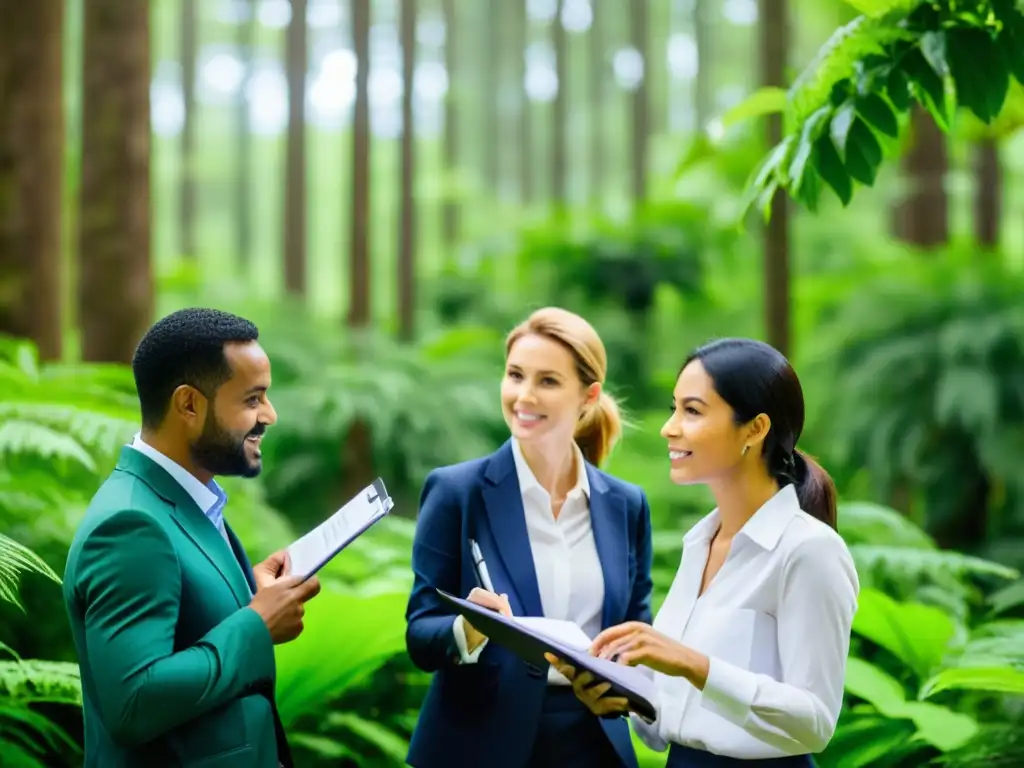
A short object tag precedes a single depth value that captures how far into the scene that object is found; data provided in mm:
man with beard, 2178
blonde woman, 2906
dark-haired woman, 2400
